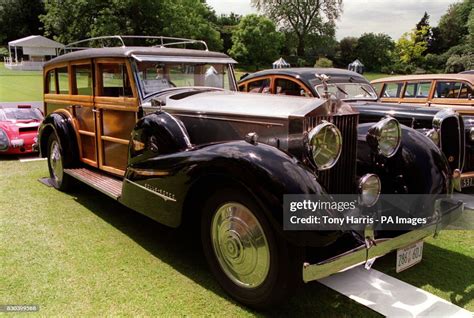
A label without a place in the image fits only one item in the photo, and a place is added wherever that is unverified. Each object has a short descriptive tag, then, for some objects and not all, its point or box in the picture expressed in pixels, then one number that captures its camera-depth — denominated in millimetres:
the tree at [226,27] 58594
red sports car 8109
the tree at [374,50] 50828
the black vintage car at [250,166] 2672
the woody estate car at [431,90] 7438
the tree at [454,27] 54406
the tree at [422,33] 45706
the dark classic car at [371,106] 4977
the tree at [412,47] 44438
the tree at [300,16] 56594
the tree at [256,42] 49875
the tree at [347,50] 54272
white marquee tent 44491
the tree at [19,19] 55062
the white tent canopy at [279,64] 24869
